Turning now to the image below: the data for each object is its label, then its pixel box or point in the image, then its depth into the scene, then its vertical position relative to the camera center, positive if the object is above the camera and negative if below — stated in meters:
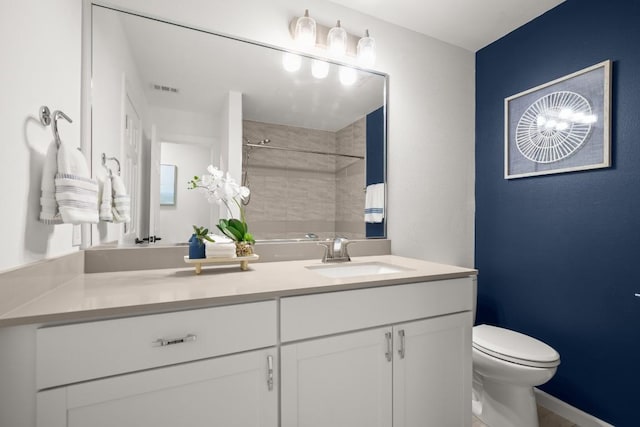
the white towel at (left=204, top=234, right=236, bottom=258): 1.23 -0.16
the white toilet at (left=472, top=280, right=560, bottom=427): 1.38 -0.78
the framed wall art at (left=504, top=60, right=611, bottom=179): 1.53 +0.53
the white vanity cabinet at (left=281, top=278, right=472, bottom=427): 0.99 -0.55
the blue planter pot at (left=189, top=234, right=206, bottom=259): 1.23 -0.16
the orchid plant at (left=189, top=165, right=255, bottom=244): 1.33 +0.09
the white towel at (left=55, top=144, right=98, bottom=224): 0.83 +0.07
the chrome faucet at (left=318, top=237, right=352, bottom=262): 1.58 -0.20
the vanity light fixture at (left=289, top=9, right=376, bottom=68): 1.58 +0.99
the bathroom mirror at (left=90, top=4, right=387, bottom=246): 1.30 +0.44
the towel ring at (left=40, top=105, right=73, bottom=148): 0.87 +0.29
